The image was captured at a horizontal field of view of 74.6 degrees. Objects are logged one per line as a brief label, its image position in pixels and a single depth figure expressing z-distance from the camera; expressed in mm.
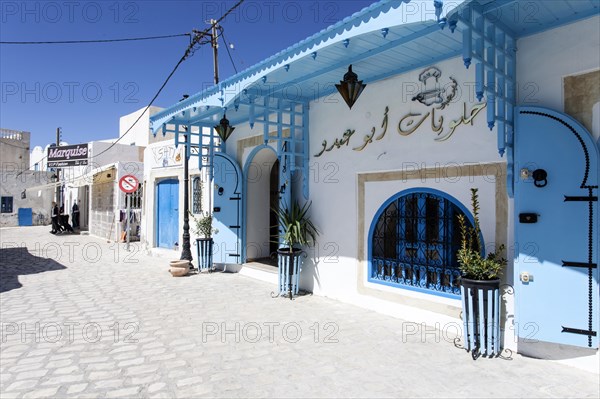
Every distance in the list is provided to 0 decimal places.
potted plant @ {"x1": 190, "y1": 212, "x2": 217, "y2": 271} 9203
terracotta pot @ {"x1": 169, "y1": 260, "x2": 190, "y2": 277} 8620
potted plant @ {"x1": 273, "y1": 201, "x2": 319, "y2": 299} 6617
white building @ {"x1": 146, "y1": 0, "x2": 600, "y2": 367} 3734
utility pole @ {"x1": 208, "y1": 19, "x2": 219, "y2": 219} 12102
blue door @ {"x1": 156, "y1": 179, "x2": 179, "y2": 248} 11625
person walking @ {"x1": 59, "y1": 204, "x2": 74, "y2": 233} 20558
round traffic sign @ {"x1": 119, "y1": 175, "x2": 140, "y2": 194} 11016
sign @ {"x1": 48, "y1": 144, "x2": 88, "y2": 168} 23031
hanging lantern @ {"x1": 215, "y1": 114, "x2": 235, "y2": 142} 7624
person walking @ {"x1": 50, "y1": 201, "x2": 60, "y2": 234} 20123
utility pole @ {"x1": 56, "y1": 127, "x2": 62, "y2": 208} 27109
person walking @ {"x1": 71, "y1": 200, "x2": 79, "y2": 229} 22734
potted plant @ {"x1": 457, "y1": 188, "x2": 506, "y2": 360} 4066
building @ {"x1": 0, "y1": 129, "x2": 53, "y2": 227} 25078
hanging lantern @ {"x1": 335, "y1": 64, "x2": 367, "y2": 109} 4805
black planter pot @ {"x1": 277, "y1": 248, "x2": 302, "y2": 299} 6637
